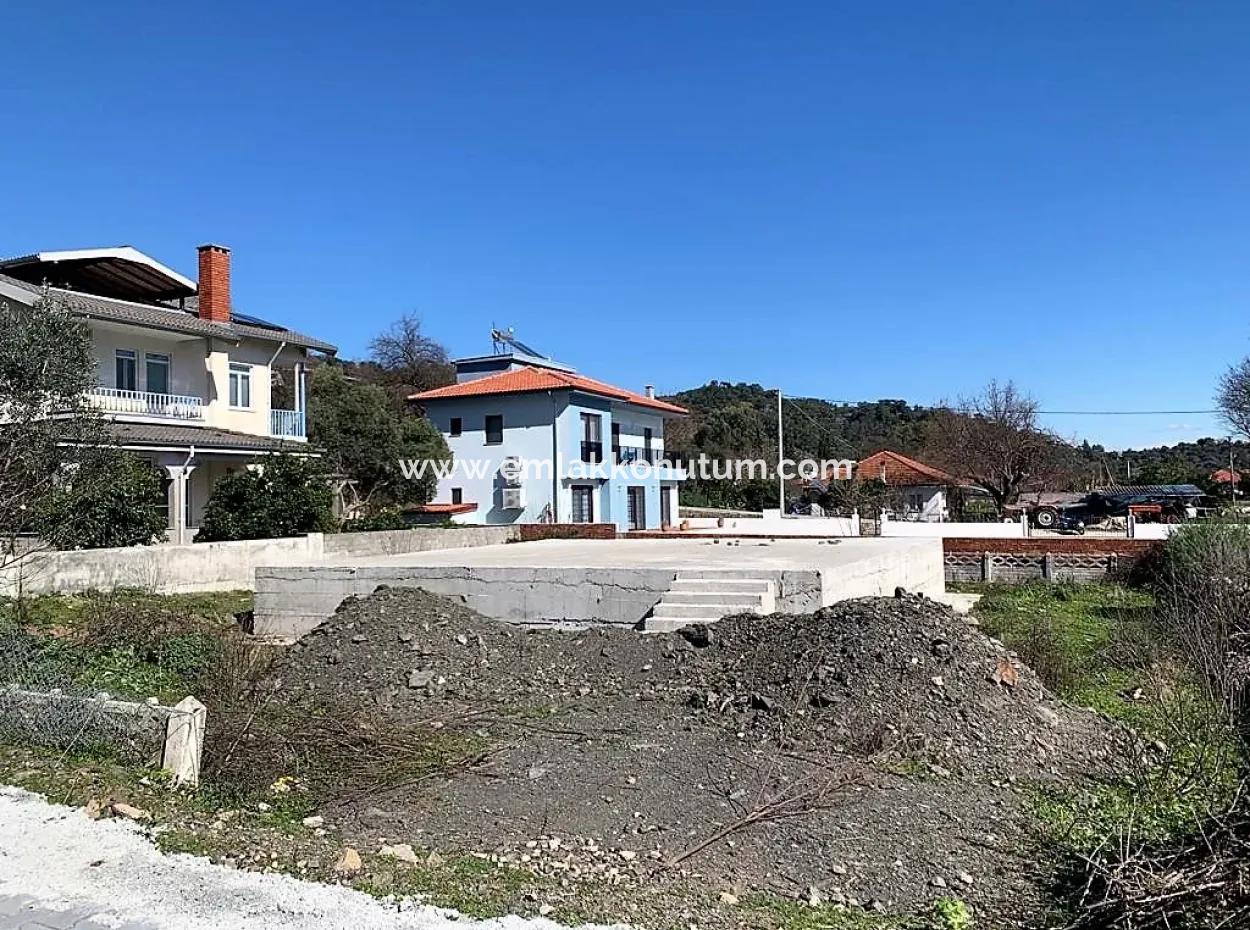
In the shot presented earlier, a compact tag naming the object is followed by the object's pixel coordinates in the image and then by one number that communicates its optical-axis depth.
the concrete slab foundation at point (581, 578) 10.91
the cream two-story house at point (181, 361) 21.50
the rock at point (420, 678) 8.43
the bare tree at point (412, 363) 50.31
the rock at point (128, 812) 4.89
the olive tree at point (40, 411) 8.73
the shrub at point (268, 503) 18.91
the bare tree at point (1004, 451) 39.16
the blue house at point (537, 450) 34.91
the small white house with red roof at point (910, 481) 43.75
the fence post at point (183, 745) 5.54
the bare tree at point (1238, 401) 34.50
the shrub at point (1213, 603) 5.29
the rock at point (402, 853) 4.50
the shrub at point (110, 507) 9.48
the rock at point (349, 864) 4.26
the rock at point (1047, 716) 7.15
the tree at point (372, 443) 28.03
